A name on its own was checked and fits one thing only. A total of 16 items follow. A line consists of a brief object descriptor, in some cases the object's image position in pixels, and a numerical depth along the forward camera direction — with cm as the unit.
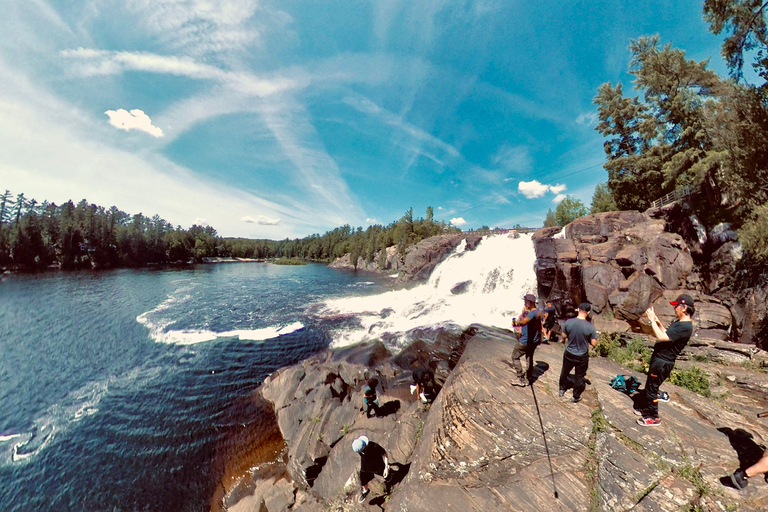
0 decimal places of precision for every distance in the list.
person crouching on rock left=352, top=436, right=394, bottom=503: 702
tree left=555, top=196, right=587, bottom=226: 5650
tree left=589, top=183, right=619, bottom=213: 3992
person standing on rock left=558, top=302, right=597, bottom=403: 575
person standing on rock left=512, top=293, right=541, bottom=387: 647
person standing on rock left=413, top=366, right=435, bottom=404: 937
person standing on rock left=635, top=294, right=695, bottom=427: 499
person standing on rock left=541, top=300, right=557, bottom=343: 890
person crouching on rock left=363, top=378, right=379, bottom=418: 950
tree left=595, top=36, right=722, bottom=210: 1856
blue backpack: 649
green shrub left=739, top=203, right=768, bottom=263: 1173
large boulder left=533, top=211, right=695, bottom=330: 1510
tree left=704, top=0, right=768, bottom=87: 1021
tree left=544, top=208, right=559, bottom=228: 7052
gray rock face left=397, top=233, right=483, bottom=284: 4072
